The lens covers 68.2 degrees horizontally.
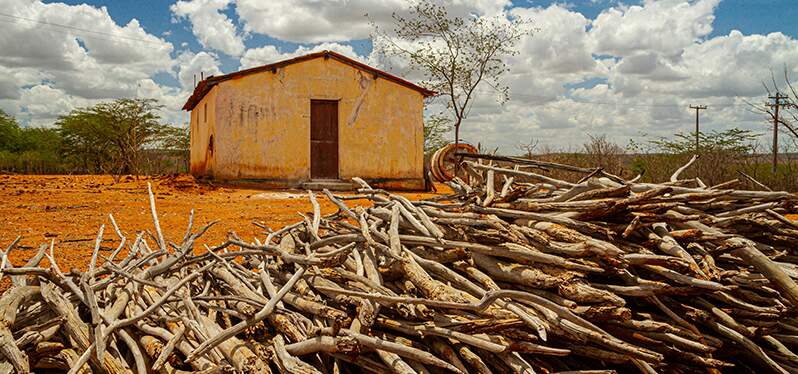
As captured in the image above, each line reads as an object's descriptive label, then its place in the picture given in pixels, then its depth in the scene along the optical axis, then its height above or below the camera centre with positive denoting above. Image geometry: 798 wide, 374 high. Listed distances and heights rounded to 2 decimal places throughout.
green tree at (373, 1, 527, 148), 21.98 +3.69
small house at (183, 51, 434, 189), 14.75 +0.96
